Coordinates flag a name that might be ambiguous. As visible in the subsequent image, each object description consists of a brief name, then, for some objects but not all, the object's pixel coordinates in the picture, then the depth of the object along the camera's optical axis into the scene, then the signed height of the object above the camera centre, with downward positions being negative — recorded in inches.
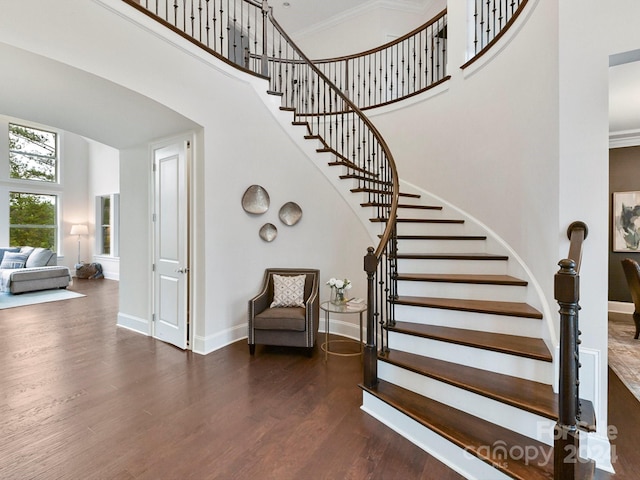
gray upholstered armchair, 125.0 -32.2
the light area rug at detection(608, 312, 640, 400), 104.4 -49.7
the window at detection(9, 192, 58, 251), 295.3 +19.6
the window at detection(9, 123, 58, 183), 295.0 +87.2
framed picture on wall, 181.2 +9.0
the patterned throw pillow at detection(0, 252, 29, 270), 255.3 -18.3
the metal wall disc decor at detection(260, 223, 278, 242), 149.0 +2.9
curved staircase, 63.8 -34.6
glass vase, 125.3 -25.4
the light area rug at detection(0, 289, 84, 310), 211.1 -45.0
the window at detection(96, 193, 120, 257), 338.3 +14.5
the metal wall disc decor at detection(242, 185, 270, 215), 142.3 +18.4
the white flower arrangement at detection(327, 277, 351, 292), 124.9 -19.7
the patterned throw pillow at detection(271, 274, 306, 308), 138.0 -24.8
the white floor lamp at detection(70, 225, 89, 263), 331.8 +9.7
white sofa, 237.1 -26.2
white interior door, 135.1 -3.7
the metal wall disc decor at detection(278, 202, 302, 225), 153.4 +12.7
